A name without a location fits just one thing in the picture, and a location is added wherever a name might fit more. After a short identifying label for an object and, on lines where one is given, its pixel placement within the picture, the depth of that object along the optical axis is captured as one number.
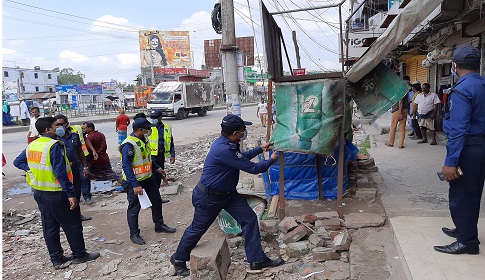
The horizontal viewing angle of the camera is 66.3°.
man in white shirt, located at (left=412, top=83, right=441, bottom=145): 8.55
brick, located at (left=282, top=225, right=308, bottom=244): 4.26
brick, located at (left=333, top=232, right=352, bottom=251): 3.96
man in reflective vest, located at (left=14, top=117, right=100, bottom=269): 4.07
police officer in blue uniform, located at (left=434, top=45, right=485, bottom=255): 2.97
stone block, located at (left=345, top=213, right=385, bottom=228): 4.43
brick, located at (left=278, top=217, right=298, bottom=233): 4.39
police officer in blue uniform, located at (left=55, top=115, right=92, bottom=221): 5.93
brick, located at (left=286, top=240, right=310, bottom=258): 4.03
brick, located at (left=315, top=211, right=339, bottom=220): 4.63
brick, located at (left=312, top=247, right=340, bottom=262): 3.85
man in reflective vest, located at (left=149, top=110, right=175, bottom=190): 7.13
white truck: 25.66
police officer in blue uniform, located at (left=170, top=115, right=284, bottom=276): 3.67
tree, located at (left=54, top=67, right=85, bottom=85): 84.97
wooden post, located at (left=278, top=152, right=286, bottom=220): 4.98
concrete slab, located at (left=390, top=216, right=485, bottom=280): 3.00
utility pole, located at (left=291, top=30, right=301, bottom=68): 8.15
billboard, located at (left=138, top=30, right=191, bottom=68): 45.47
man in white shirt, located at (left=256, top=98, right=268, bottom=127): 18.56
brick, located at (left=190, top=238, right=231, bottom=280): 3.59
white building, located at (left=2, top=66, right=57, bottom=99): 57.97
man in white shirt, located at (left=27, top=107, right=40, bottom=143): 8.11
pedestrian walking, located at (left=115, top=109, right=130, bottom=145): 9.36
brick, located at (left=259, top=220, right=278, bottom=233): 4.56
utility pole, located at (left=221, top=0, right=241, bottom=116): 7.72
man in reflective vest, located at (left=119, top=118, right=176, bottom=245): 4.79
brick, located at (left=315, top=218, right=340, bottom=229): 4.43
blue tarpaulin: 5.53
